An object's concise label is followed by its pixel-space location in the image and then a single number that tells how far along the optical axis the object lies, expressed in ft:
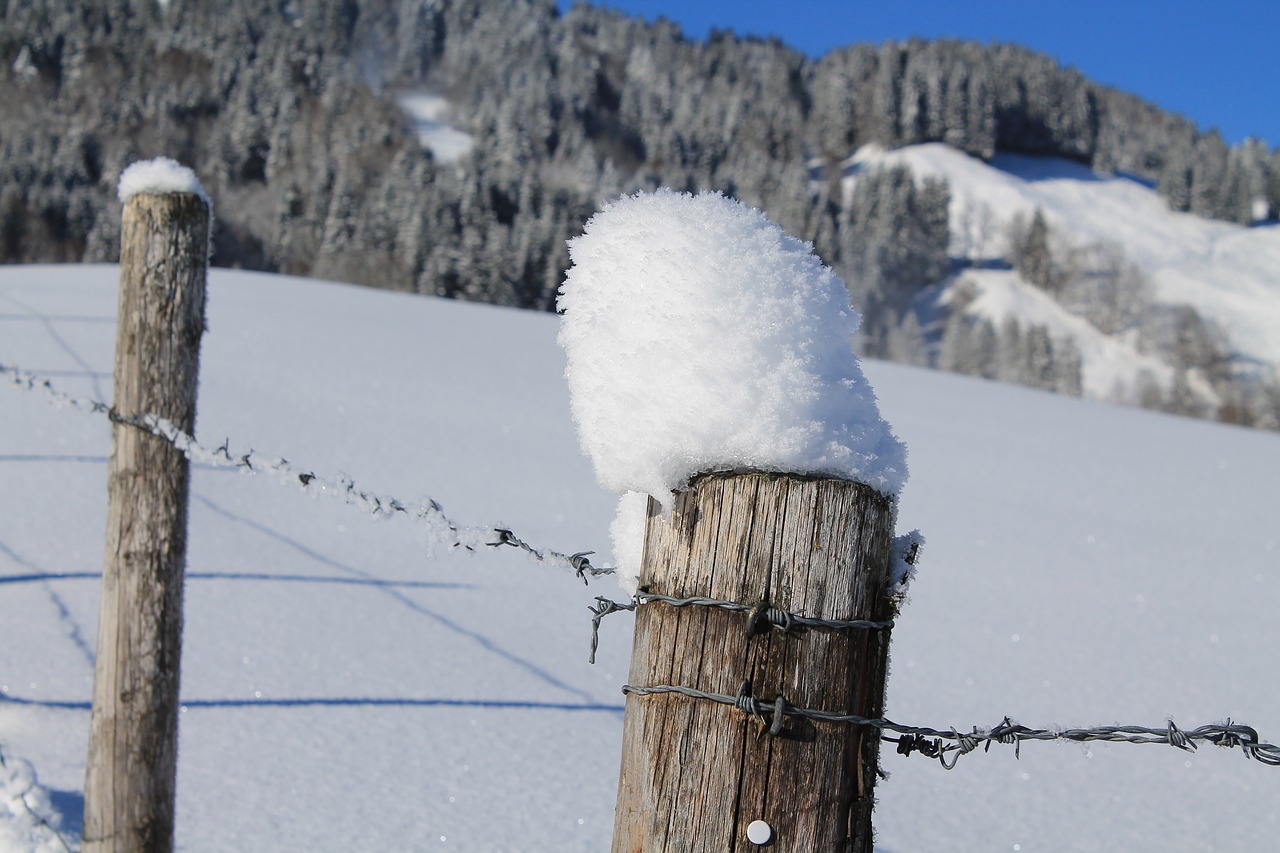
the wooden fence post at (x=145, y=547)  7.91
